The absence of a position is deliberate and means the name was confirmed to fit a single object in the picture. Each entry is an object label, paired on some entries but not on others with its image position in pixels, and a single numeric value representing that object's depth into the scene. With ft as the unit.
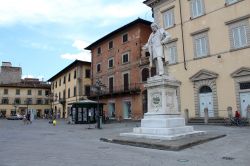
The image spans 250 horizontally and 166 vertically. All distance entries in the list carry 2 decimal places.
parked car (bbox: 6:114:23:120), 134.64
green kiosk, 70.93
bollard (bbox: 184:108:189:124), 56.91
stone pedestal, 25.35
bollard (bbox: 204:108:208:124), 51.61
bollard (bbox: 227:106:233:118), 50.58
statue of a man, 29.19
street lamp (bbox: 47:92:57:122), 151.66
